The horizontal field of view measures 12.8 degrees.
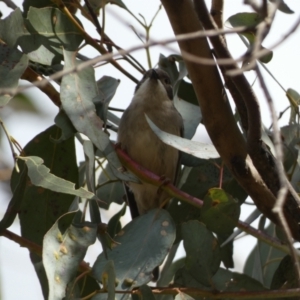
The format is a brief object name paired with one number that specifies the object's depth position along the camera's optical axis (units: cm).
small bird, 644
